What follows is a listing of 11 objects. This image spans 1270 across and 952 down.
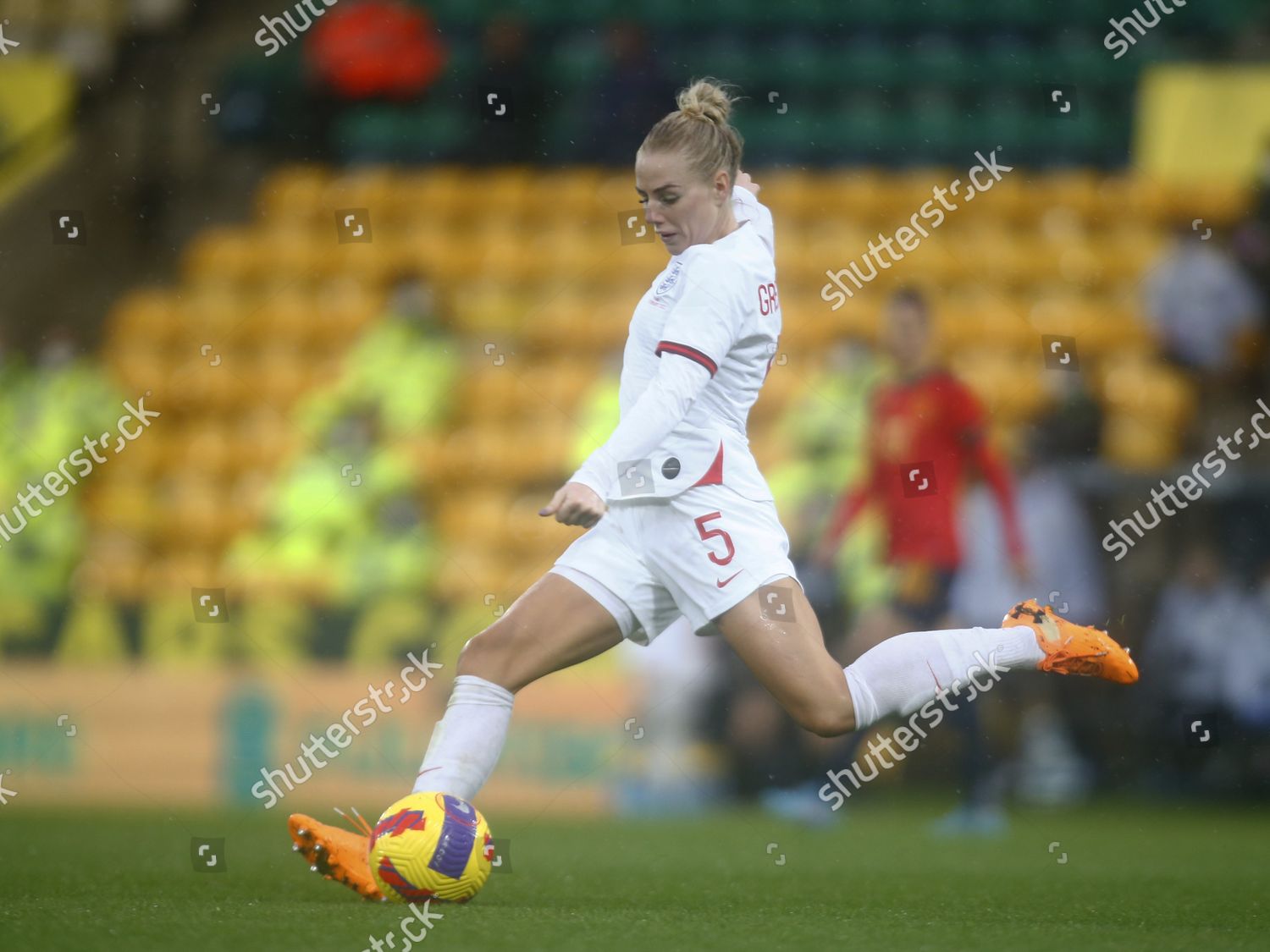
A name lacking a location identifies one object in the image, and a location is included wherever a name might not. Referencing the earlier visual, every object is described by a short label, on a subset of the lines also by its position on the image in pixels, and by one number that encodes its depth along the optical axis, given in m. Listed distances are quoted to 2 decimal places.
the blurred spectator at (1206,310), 19.22
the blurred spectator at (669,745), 15.67
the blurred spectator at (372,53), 23.11
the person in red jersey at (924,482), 13.77
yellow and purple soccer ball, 7.94
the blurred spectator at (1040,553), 15.87
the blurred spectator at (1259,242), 19.17
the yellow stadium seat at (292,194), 23.45
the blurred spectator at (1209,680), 16.05
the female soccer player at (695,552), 8.18
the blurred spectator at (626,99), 20.78
